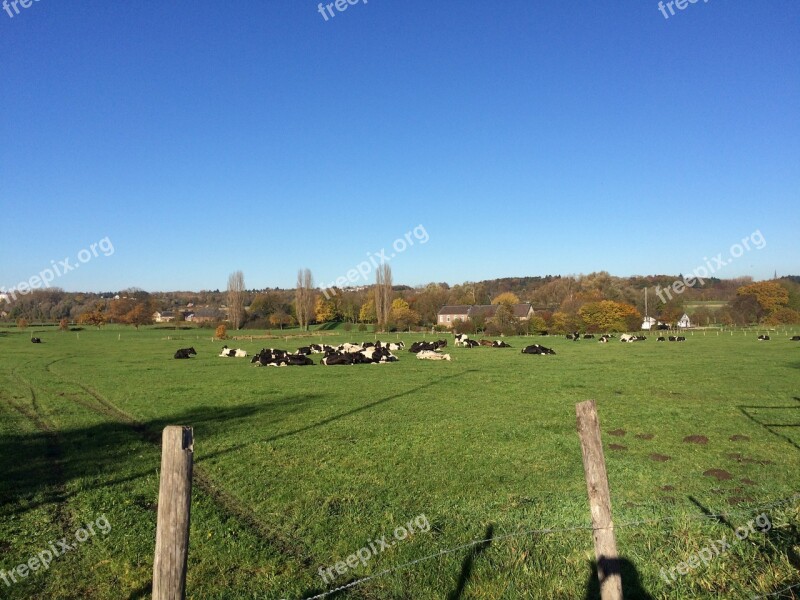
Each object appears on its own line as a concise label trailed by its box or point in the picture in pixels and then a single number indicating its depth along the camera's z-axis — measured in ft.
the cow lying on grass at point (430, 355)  97.25
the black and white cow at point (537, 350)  109.40
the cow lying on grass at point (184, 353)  105.07
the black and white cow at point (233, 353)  109.19
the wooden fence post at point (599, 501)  11.79
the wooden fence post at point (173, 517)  9.20
